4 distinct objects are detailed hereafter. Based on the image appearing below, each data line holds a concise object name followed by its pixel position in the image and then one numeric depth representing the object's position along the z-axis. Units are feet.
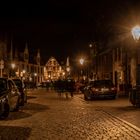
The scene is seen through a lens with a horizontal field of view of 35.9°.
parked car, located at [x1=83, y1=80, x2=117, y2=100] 51.56
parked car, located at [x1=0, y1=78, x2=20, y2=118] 28.59
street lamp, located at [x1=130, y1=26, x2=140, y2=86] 70.83
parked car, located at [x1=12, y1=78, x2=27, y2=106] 40.56
